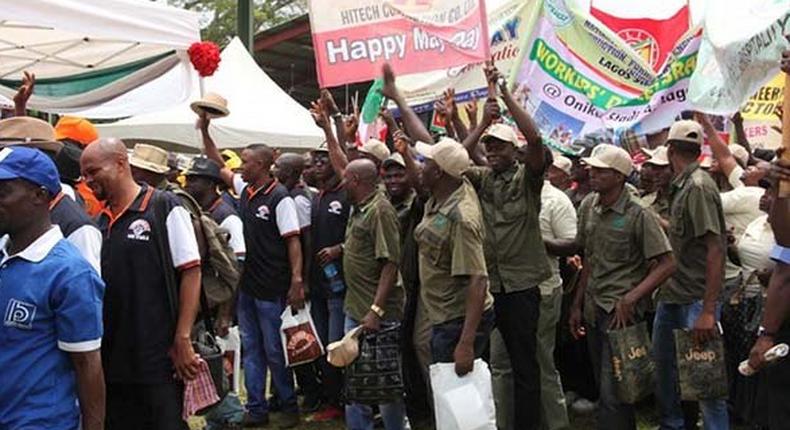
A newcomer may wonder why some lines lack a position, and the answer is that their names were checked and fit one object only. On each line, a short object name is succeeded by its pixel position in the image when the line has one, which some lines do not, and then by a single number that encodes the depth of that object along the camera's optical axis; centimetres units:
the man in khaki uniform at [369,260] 527
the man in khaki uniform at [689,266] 503
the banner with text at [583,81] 784
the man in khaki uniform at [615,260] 501
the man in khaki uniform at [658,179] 591
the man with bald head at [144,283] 389
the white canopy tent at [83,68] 744
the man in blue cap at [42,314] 288
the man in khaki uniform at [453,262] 462
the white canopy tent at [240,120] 1191
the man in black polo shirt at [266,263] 652
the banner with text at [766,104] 778
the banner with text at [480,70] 838
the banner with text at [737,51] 495
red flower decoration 670
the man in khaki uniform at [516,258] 527
